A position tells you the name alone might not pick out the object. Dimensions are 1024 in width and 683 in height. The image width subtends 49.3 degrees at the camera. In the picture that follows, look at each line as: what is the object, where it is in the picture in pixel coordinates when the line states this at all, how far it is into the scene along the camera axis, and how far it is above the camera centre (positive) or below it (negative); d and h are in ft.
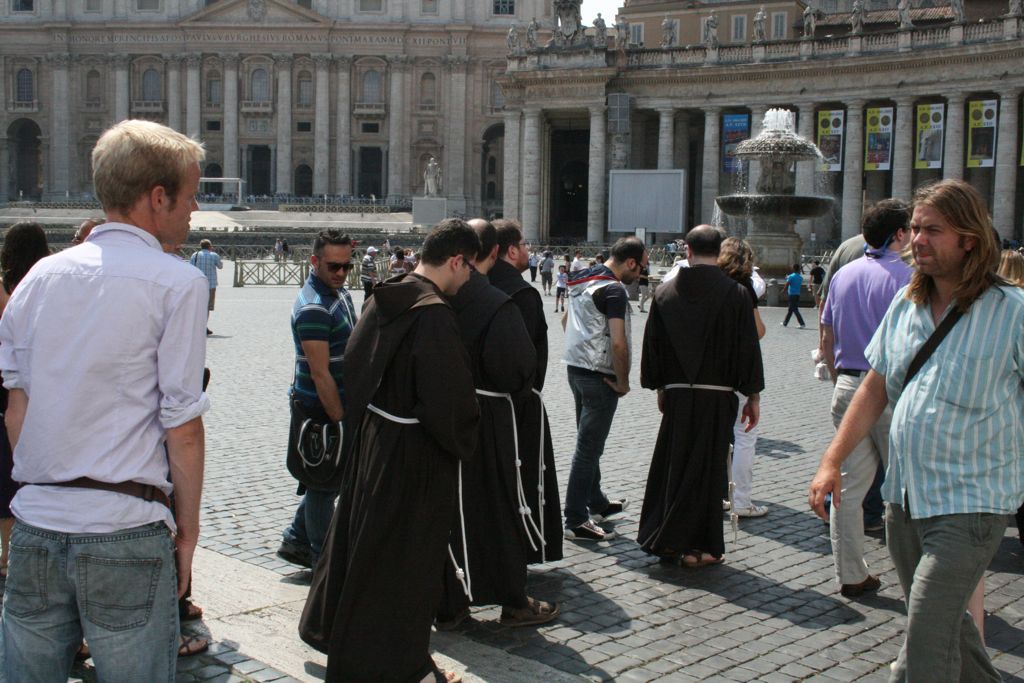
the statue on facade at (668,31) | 151.52 +27.51
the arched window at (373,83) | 263.29 +33.80
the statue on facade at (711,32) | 146.38 +26.54
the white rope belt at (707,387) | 22.65 -3.10
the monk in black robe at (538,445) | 20.63 -4.01
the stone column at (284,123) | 261.24 +23.90
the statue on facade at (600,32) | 156.62 +28.04
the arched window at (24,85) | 269.44 +32.33
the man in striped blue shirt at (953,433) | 12.64 -2.26
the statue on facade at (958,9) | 132.26 +27.26
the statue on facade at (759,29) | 143.33 +26.44
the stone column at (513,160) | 163.53 +10.22
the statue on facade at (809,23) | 144.56 +27.57
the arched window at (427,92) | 263.29 +31.96
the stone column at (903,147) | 133.39 +10.87
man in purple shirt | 20.99 -1.67
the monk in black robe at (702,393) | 22.48 -3.22
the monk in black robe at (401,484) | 15.37 -3.58
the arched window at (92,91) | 268.41 +31.09
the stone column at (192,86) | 262.26 +32.09
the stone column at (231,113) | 261.24 +25.85
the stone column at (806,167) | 141.59 +8.78
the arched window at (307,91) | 264.31 +31.70
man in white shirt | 10.06 -1.96
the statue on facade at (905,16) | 132.15 +26.45
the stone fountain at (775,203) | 87.81 +2.53
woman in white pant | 26.71 -4.94
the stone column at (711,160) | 150.30 +9.94
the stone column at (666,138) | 152.19 +12.94
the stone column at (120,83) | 263.29 +32.58
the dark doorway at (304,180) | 268.41 +10.88
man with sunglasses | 20.08 -2.17
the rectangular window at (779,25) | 174.29 +32.76
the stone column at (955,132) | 128.57 +12.32
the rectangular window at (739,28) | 176.55 +32.67
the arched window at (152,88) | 266.77 +31.96
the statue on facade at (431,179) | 221.25 +9.84
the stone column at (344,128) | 260.42 +22.99
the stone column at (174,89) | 263.29 +31.51
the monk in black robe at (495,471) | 18.40 -4.08
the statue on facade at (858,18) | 140.36 +27.61
